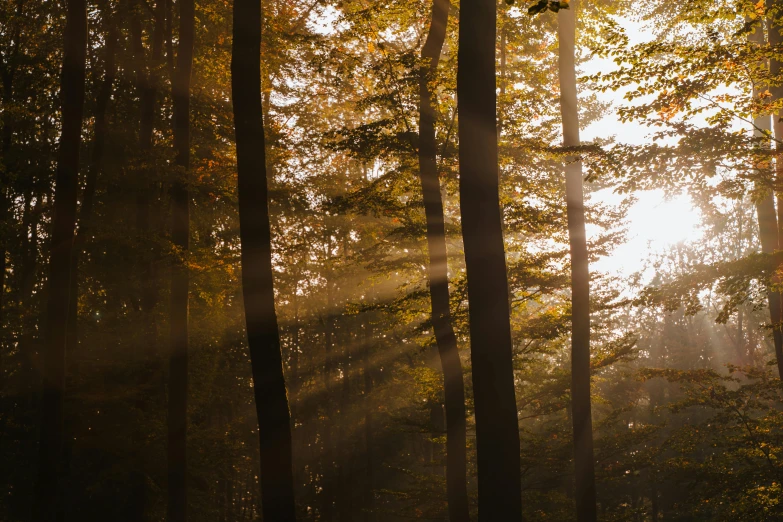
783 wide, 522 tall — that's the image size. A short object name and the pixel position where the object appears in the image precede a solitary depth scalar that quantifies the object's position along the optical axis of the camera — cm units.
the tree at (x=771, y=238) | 1298
